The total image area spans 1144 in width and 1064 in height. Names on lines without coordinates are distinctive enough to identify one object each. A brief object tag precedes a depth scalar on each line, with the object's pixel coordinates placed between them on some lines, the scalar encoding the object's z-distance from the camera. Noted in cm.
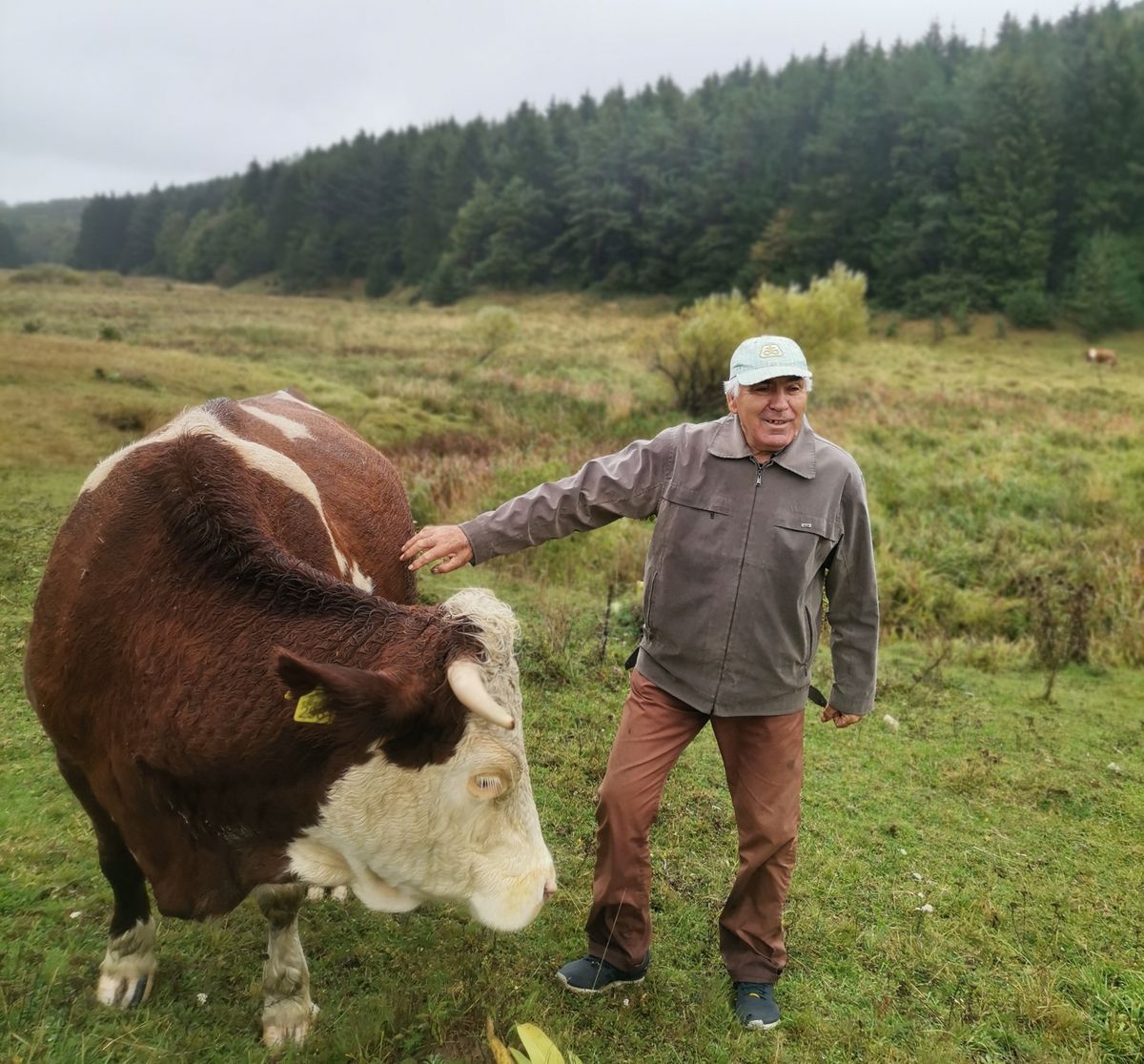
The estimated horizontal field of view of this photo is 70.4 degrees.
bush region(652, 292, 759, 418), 1894
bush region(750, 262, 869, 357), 2528
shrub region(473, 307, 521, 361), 3067
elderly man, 288
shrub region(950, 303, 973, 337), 4291
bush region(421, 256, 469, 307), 6588
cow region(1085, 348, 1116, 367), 3259
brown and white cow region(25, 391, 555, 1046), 222
